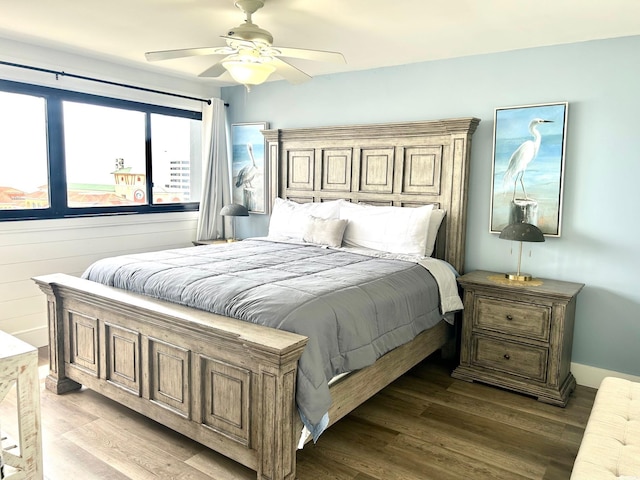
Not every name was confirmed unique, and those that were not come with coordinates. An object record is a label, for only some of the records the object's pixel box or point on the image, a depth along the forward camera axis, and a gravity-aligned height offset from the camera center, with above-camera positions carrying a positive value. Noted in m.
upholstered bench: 1.60 -0.92
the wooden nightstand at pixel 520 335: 3.18 -1.00
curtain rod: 3.80 +0.92
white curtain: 5.27 +0.19
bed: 2.13 -0.85
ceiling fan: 2.66 +0.77
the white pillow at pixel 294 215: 4.39 -0.27
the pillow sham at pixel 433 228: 3.88 -0.32
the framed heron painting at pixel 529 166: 3.50 +0.19
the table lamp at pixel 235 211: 4.95 -0.27
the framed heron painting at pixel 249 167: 5.20 +0.21
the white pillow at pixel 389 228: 3.79 -0.33
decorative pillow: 4.06 -0.38
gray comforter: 2.25 -0.59
